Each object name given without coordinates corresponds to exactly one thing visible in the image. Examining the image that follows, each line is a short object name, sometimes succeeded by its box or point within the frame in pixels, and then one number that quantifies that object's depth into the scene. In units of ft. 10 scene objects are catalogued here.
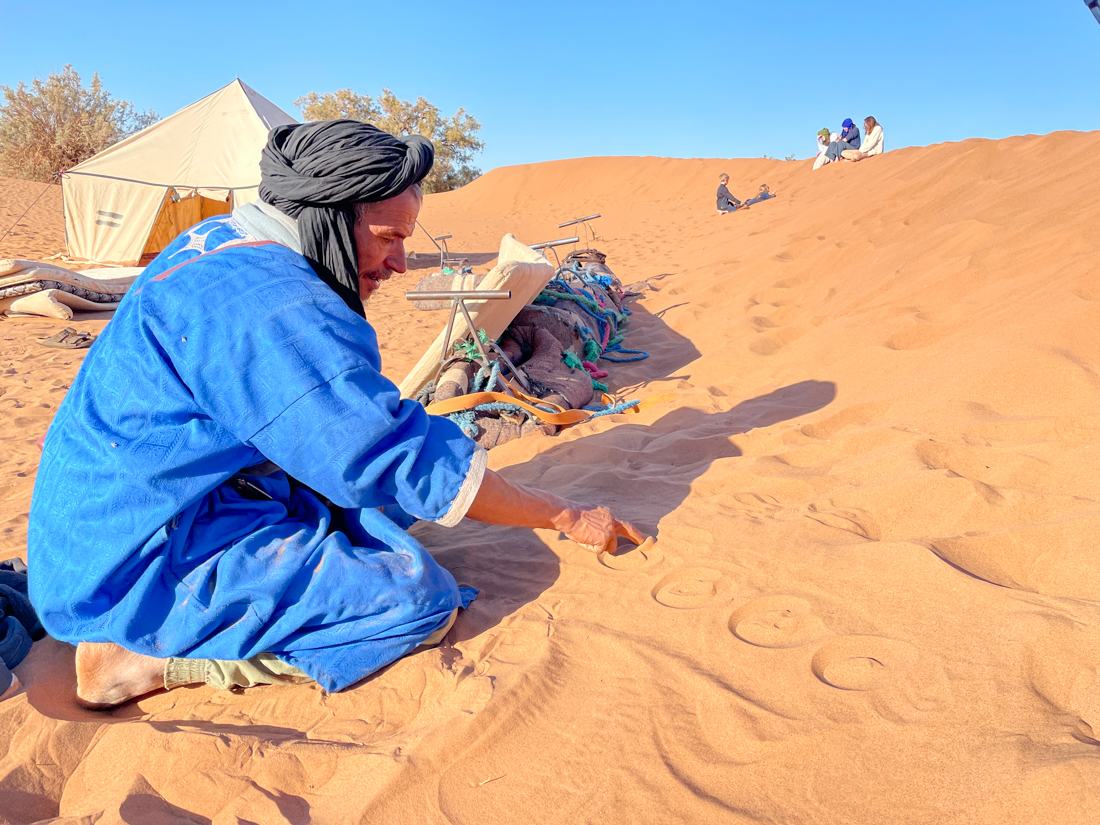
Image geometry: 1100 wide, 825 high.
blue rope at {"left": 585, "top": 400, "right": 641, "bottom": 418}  12.00
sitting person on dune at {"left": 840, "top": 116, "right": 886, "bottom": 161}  42.09
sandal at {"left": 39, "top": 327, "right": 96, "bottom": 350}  19.94
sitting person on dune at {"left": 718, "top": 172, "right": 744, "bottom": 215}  45.75
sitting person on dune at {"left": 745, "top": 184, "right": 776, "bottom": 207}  43.85
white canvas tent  34.76
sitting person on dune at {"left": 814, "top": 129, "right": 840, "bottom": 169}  47.98
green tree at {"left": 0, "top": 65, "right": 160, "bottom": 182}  69.46
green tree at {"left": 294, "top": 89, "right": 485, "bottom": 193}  93.76
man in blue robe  4.69
